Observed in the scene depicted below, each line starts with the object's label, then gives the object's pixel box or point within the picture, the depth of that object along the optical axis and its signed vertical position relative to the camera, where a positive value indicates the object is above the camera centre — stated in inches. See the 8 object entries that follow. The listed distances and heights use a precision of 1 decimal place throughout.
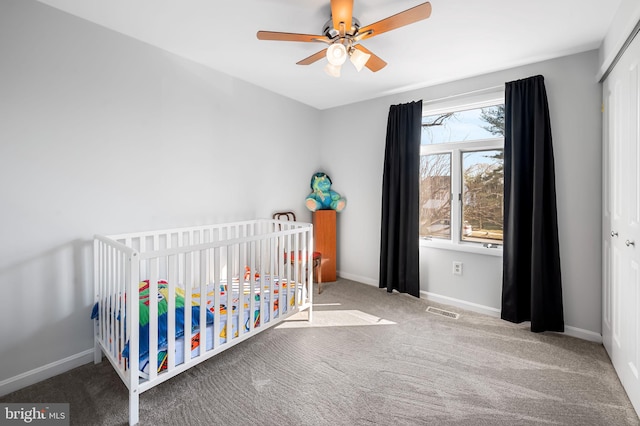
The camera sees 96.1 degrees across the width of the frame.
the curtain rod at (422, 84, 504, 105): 103.6 +45.2
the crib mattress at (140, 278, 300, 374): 60.7 -28.3
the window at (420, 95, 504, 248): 108.4 +15.5
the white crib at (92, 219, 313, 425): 56.6 -23.5
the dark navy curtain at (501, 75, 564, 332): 91.8 -0.7
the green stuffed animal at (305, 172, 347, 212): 144.3 +7.8
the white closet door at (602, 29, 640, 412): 60.2 -1.7
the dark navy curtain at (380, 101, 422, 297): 119.0 +5.1
